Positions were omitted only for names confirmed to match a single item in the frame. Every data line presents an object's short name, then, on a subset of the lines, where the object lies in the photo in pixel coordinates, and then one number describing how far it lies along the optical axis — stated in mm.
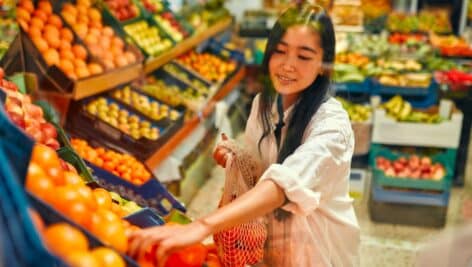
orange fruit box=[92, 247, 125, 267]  1020
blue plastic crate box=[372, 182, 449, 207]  3878
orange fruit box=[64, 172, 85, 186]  1290
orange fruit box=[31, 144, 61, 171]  1205
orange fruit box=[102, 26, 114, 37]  3652
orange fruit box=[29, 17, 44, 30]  3049
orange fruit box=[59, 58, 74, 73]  3016
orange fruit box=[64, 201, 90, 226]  1086
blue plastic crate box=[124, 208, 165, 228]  1393
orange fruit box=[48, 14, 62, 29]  3190
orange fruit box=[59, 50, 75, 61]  3090
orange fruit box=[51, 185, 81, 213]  1084
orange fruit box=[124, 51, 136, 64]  3656
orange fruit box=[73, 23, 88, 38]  3377
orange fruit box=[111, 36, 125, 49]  3668
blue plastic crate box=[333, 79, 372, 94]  4617
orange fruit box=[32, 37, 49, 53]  2941
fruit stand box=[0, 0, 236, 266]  1076
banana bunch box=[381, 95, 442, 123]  4027
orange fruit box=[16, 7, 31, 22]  3004
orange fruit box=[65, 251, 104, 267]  929
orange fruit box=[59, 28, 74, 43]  3213
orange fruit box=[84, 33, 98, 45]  3410
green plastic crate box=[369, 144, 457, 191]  3857
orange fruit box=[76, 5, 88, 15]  3530
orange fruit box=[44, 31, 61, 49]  3074
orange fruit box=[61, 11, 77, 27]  3346
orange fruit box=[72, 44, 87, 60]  3229
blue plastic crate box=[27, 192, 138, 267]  985
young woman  1271
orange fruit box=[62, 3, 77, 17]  3416
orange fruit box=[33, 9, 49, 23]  3147
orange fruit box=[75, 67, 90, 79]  3081
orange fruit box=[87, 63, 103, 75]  3211
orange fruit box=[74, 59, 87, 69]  3147
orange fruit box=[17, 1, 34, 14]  3104
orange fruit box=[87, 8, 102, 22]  3625
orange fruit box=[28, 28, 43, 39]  2959
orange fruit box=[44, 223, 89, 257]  947
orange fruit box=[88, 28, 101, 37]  3506
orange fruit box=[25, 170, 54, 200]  1055
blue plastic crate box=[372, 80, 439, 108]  4473
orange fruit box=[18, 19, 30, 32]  2922
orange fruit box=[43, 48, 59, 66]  2951
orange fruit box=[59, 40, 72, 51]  3133
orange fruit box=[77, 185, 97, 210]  1178
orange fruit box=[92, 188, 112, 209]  1420
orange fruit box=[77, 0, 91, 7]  3596
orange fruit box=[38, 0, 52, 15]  3223
